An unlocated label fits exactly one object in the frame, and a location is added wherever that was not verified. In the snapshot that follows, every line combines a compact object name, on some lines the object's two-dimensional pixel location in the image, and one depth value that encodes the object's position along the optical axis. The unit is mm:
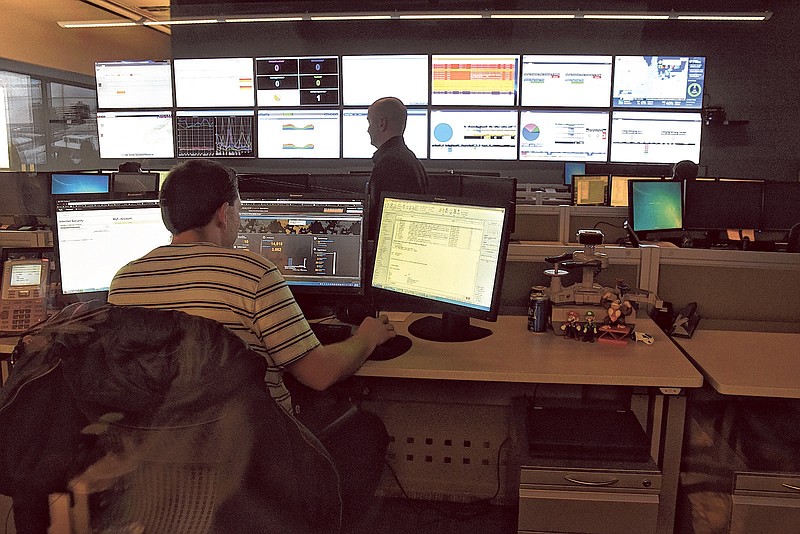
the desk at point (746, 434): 1568
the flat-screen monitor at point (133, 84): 6898
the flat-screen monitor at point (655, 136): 6715
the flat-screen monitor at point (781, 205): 3986
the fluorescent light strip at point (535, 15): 6589
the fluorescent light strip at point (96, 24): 7141
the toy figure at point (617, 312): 1884
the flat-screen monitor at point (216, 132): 6898
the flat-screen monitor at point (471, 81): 6719
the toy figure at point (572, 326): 1911
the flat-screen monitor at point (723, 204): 4016
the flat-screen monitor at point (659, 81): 6680
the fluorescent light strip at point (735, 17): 6480
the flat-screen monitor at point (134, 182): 4422
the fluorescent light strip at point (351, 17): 6727
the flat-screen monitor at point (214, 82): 6840
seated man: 1323
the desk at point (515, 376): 1613
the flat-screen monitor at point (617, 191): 5617
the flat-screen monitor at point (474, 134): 6766
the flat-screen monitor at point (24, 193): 3938
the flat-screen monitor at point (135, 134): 7020
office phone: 1954
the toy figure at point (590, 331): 1892
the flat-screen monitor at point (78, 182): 4156
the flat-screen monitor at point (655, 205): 3852
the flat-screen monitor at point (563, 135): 6727
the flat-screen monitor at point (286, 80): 6816
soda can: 1970
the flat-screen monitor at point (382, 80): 6738
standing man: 3012
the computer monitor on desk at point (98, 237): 1993
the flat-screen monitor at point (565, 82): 6645
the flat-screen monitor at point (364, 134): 6785
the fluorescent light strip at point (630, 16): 6504
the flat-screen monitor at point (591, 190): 5559
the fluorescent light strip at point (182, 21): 6922
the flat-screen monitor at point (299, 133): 6859
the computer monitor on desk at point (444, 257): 1785
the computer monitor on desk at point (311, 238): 2035
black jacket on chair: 816
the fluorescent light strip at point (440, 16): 6637
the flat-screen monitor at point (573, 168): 6859
